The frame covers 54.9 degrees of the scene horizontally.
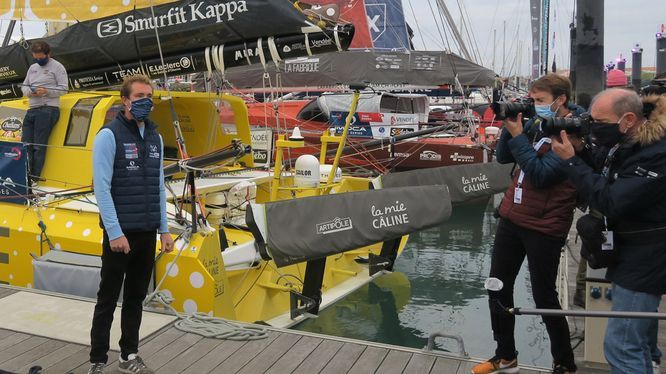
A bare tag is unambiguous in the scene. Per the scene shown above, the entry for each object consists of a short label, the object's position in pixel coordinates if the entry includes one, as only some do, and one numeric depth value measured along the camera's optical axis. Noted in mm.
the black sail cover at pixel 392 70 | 13523
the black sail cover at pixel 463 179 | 7863
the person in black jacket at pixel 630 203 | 2871
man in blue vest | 3508
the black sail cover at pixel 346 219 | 5273
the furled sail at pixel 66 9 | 6855
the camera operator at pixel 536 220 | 3549
